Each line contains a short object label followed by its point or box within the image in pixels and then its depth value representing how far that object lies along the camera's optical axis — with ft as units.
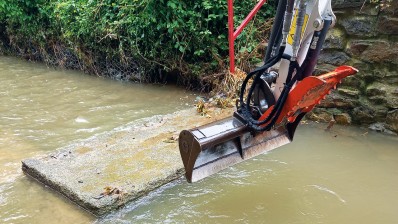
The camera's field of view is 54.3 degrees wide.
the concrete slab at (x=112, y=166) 9.44
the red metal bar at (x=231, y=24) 14.80
